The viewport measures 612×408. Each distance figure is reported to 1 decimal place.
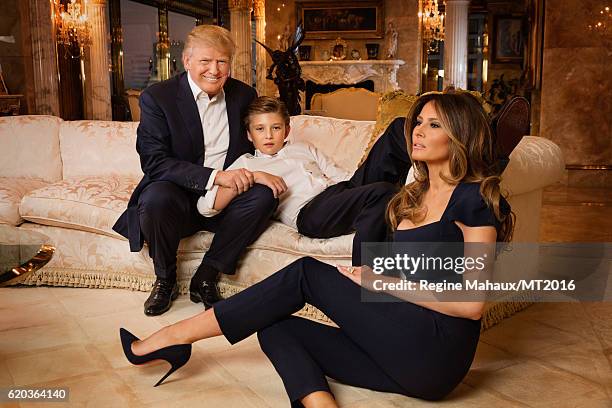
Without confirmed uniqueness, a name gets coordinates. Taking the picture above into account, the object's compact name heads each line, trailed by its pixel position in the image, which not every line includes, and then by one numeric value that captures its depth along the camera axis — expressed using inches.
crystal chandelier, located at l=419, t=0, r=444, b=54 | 451.5
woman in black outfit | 68.6
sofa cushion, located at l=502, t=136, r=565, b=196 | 104.9
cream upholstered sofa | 112.6
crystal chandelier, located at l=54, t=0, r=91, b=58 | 327.3
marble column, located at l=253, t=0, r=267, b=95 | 443.2
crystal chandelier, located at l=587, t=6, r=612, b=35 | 276.0
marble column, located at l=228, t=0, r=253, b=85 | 402.6
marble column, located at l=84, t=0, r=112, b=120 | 341.1
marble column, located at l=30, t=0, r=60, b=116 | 299.3
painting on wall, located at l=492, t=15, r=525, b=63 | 479.8
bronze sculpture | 214.2
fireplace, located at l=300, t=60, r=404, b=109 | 460.1
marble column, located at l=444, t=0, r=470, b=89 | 387.5
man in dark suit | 113.3
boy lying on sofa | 102.4
